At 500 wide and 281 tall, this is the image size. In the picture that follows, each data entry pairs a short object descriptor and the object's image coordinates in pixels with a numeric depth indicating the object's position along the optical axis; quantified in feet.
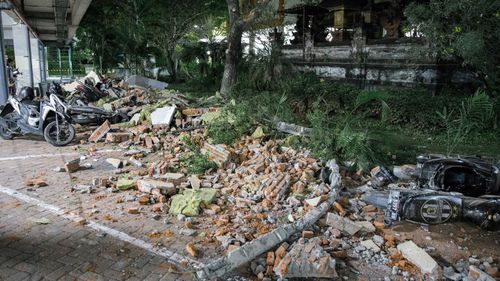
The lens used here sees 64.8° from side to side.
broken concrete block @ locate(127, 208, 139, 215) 15.55
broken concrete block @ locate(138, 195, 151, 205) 16.43
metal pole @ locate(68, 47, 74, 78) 78.16
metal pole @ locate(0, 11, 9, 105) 36.27
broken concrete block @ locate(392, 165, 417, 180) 18.83
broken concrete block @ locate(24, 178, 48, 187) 18.54
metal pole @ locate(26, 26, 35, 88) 53.31
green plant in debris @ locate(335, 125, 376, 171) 20.18
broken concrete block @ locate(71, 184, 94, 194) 17.87
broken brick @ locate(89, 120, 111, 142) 28.58
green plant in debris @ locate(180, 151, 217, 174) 20.61
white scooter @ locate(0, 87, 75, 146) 26.66
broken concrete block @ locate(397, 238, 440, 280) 11.45
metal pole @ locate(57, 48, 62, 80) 88.18
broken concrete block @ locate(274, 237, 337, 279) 11.30
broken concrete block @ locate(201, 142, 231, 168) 21.18
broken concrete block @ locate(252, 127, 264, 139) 24.59
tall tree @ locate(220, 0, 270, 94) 38.29
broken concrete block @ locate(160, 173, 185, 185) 18.25
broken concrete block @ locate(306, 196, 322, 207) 15.50
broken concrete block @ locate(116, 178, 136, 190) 18.13
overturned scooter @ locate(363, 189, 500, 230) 13.80
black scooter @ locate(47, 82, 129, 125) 30.50
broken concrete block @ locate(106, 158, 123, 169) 22.08
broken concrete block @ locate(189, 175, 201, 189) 18.11
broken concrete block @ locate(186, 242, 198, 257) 12.44
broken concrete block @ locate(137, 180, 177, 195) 17.30
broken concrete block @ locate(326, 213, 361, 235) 13.82
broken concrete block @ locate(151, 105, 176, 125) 29.96
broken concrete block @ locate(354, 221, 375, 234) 13.98
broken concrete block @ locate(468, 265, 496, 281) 11.03
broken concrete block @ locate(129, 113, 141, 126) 31.91
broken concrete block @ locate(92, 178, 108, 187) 18.62
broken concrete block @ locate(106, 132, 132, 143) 27.93
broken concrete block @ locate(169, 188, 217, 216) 15.61
